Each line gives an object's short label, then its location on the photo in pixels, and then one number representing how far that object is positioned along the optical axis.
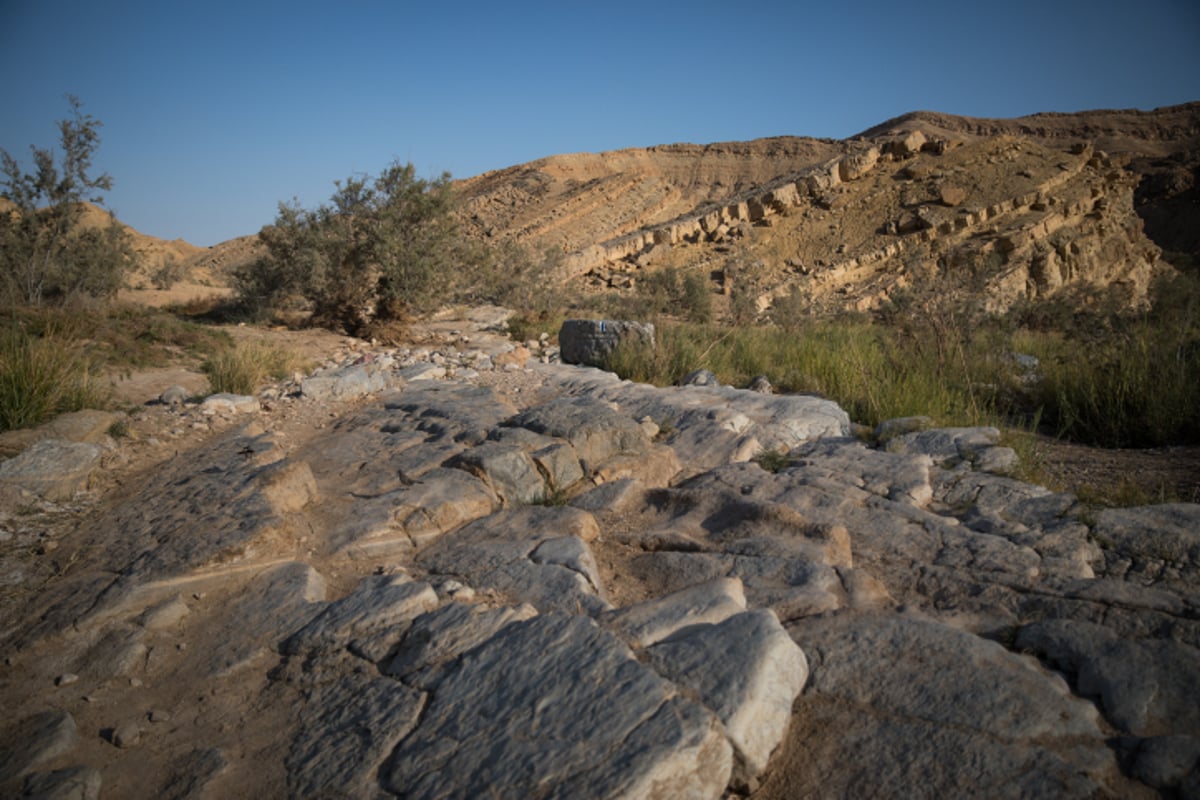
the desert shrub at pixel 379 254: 9.36
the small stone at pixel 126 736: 1.83
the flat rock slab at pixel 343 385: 5.31
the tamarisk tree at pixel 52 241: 10.11
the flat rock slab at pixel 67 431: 3.86
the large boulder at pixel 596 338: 6.77
